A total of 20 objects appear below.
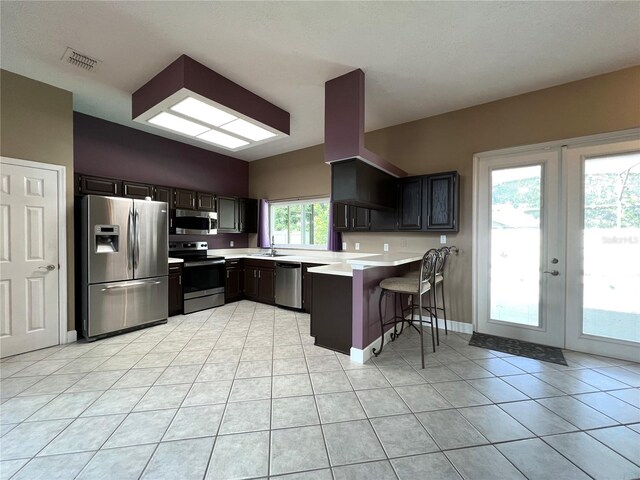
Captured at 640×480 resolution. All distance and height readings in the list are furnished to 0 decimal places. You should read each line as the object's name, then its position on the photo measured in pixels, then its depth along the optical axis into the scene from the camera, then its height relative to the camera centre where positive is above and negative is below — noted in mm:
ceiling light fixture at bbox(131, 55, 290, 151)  2572 +1420
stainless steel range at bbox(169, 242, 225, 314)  4250 -670
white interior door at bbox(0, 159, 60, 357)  2691 -239
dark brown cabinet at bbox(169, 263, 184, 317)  4039 -832
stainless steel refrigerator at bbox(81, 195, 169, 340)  3139 -358
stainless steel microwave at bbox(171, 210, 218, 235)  4520 +258
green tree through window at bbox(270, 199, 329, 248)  5138 +295
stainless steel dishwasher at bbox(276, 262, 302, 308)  4391 -822
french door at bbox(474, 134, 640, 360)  2697 -110
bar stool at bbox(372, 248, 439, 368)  2572 -482
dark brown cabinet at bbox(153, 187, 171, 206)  4276 +711
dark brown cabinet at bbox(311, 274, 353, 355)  2756 -828
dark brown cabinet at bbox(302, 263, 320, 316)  4316 -858
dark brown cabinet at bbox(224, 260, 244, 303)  4898 -863
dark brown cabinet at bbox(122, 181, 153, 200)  3920 +726
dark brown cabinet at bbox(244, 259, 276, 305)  4754 -829
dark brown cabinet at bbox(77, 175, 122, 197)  3500 +713
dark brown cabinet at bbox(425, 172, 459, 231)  3377 +479
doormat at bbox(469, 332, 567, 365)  2752 -1265
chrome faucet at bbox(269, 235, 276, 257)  5373 -259
